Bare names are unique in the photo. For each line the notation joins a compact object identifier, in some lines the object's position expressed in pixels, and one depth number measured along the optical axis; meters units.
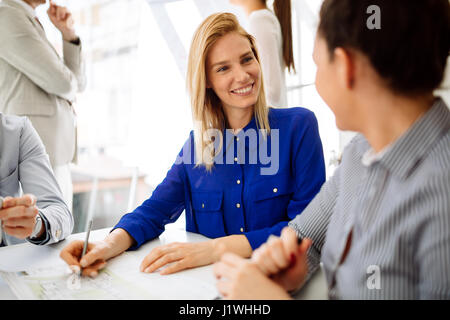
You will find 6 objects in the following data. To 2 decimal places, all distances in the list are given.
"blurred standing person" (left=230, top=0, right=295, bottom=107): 1.80
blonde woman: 1.16
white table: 0.74
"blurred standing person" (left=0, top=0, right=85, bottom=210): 1.66
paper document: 0.71
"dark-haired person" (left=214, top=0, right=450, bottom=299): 0.52
